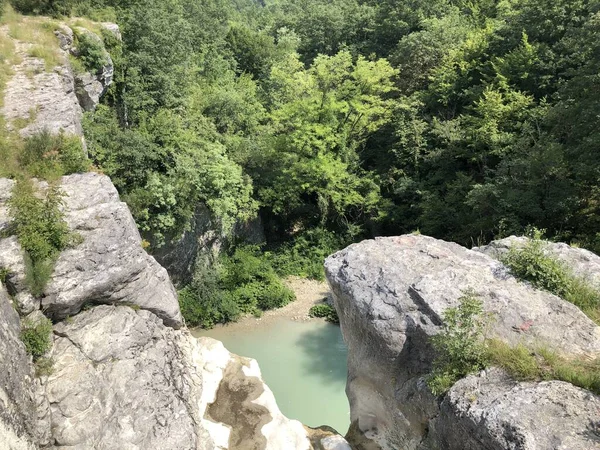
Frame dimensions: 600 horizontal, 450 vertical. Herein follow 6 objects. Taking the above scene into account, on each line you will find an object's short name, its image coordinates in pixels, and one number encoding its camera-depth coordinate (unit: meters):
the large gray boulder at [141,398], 7.39
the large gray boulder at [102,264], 8.27
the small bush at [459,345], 6.40
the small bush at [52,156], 9.61
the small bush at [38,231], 7.89
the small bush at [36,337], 7.46
